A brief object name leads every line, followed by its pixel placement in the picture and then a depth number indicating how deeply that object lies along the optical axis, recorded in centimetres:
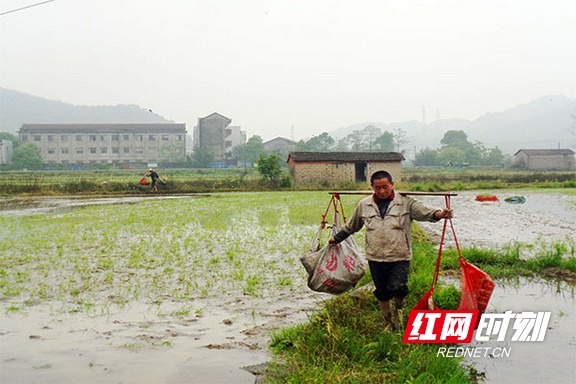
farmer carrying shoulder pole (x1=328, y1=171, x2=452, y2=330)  428
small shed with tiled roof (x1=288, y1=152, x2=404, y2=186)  3366
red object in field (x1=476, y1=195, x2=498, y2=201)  2223
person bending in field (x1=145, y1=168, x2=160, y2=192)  2752
